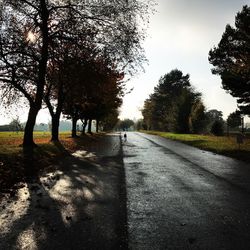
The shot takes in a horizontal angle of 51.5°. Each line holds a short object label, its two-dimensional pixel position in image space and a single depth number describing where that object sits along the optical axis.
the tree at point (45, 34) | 15.22
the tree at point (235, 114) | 34.61
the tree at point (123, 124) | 136.87
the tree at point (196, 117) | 47.20
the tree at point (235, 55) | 27.66
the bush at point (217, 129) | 43.98
